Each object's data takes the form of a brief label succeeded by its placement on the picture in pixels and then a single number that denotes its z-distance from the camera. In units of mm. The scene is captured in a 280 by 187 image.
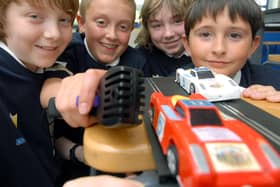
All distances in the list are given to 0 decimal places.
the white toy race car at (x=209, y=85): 505
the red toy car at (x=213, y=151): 208
